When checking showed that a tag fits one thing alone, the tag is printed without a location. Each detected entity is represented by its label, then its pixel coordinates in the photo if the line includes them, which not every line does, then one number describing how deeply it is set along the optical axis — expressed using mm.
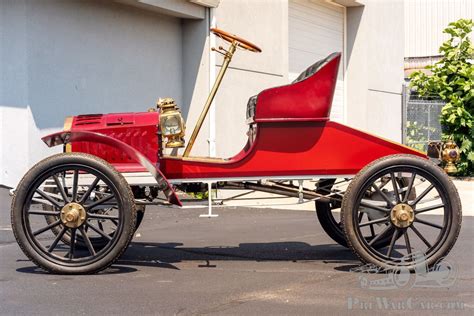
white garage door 16188
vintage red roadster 5582
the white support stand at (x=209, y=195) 5969
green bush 17359
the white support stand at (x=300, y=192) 6145
